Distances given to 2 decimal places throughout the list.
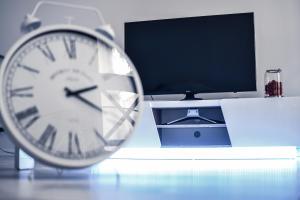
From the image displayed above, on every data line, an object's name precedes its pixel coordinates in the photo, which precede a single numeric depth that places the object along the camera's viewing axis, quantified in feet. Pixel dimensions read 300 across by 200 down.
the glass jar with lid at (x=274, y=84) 7.66
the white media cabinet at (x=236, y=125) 7.40
